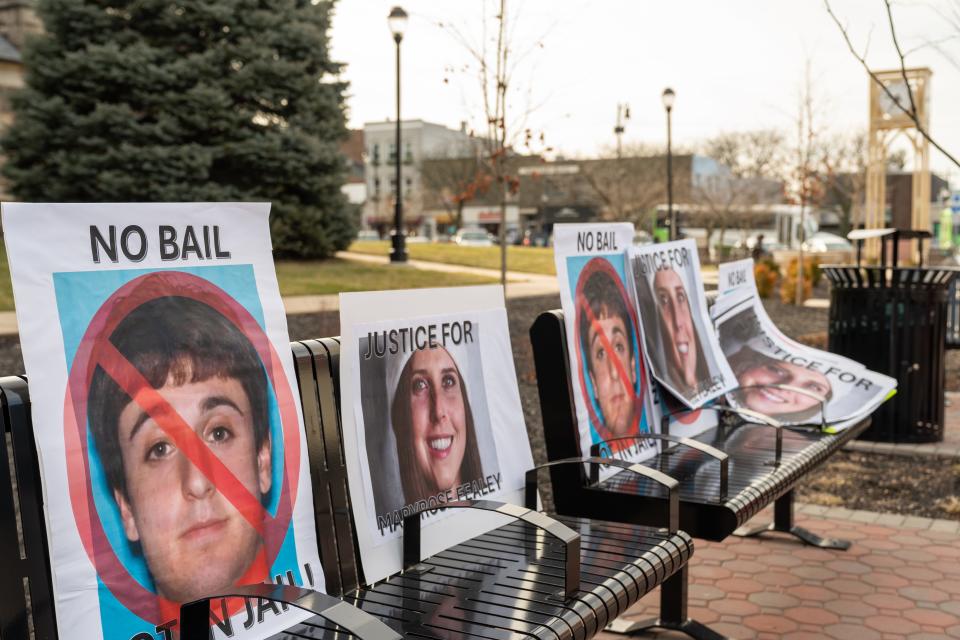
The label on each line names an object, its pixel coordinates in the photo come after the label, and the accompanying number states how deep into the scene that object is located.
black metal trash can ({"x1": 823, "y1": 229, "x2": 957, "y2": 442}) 6.38
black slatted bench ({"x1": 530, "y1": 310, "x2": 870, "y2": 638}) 3.15
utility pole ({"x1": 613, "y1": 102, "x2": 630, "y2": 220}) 35.53
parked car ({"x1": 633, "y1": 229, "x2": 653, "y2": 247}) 38.32
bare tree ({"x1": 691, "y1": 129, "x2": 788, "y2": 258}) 48.16
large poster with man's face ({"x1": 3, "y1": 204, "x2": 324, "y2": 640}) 1.87
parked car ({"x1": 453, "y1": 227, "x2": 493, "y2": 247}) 52.98
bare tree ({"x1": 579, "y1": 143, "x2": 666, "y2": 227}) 42.59
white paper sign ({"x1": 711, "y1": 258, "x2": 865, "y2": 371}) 4.86
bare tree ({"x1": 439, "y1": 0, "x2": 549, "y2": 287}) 9.81
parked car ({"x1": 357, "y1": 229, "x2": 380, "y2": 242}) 61.97
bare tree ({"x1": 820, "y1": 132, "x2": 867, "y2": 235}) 44.83
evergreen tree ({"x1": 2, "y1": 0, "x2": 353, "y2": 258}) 19.19
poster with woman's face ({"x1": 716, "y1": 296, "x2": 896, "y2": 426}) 4.46
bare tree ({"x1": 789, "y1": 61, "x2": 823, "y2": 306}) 21.73
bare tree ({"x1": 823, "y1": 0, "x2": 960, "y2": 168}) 5.21
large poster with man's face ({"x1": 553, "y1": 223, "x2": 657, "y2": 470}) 3.46
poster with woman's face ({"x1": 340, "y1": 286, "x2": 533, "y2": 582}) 2.58
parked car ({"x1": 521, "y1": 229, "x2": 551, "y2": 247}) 57.75
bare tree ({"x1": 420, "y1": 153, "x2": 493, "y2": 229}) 58.66
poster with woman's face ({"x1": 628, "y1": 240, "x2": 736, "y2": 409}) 3.98
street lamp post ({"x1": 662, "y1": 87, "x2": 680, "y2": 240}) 29.39
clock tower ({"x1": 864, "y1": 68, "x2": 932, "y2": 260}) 18.83
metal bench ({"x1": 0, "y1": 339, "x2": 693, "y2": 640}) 1.82
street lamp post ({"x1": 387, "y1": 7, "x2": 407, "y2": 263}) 22.88
